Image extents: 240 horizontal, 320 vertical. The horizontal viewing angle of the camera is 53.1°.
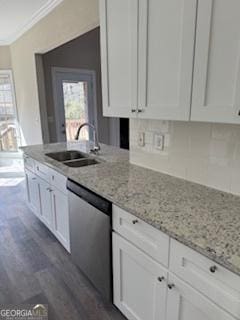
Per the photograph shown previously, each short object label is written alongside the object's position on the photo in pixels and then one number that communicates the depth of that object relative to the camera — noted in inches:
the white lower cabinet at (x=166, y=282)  36.5
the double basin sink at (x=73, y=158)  98.1
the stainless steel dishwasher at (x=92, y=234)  61.3
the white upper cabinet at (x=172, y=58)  41.5
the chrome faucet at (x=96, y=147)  104.0
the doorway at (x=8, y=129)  215.5
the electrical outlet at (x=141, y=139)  79.6
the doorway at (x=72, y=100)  189.6
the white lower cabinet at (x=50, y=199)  83.9
